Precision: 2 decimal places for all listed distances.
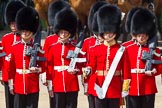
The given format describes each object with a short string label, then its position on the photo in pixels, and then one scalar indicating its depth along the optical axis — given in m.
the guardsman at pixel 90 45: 12.59
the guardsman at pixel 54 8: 15.89
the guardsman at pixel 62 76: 13.24
